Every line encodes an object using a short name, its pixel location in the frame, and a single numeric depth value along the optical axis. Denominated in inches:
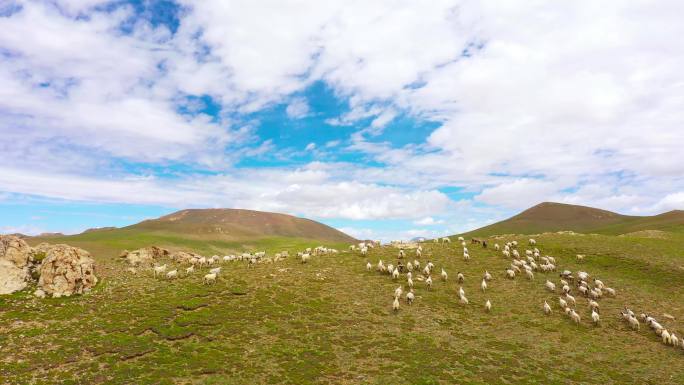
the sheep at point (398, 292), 1590.2
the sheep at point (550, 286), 1750.1
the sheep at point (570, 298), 1602.6
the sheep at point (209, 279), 1678.4
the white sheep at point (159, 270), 1819.9
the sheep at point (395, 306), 1497.8
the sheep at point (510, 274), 1911.9
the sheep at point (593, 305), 1538.0
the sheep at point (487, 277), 1882.4
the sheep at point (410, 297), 1582.2
